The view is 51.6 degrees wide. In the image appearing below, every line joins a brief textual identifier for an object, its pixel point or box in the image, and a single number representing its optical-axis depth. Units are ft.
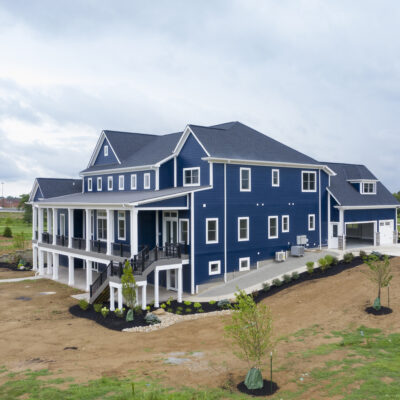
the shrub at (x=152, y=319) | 68.39
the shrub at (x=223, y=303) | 75.77
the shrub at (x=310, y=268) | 89.66
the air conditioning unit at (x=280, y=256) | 100.37
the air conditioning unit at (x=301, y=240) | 106.63
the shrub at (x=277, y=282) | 85.97
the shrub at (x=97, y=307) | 75.66
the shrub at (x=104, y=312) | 73.56
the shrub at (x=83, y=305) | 78.28
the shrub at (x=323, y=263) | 91.40
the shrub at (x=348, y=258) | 95.40
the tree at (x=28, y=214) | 273.95
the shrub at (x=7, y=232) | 189.00
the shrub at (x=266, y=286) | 84.35
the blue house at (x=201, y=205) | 85.92
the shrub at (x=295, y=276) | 88.02
